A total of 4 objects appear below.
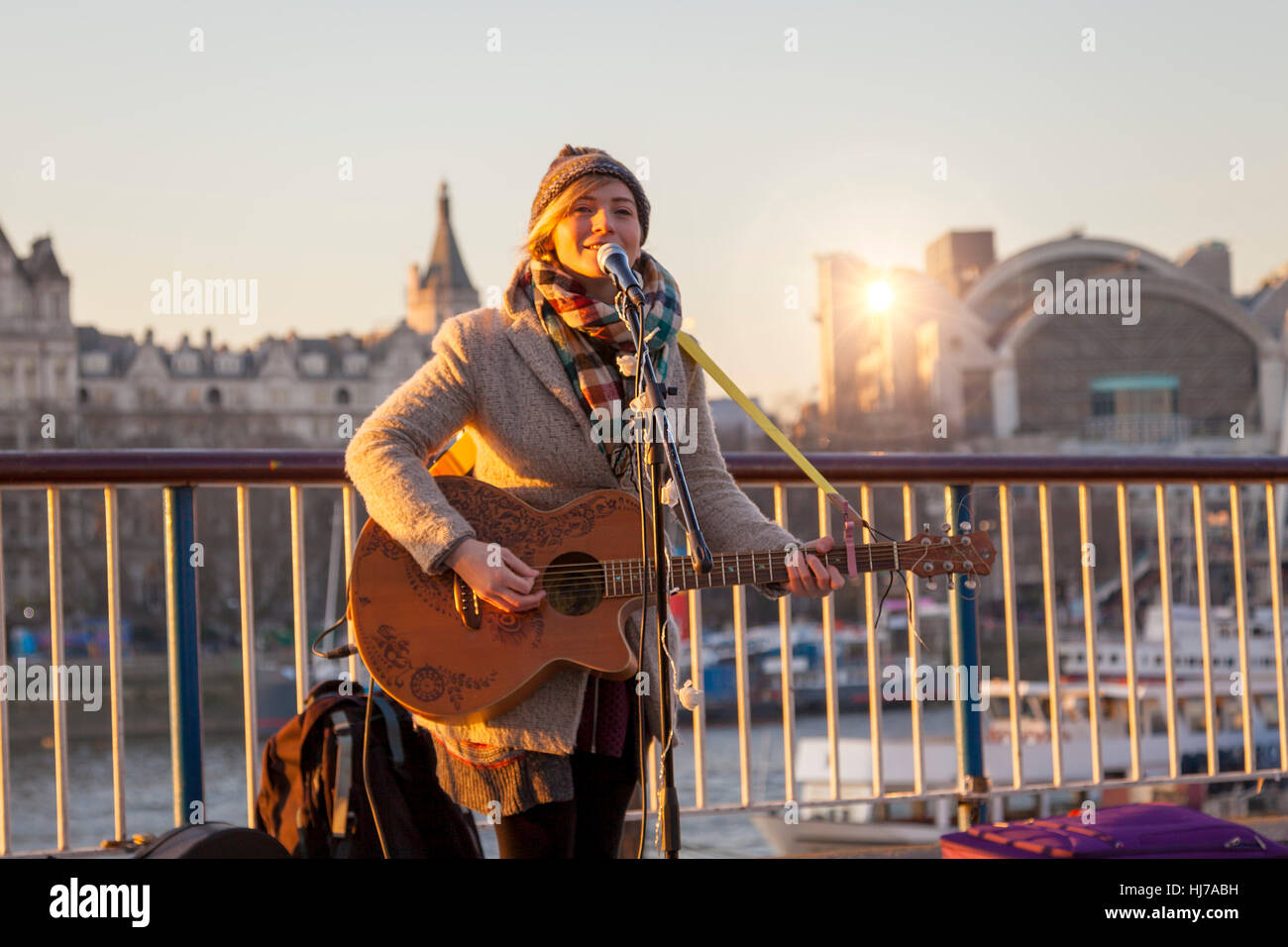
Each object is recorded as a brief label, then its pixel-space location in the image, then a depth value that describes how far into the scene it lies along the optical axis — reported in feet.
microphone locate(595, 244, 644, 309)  7.59
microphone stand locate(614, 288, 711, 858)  7.41
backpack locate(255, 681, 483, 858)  9.16
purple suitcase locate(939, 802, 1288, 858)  9.20
